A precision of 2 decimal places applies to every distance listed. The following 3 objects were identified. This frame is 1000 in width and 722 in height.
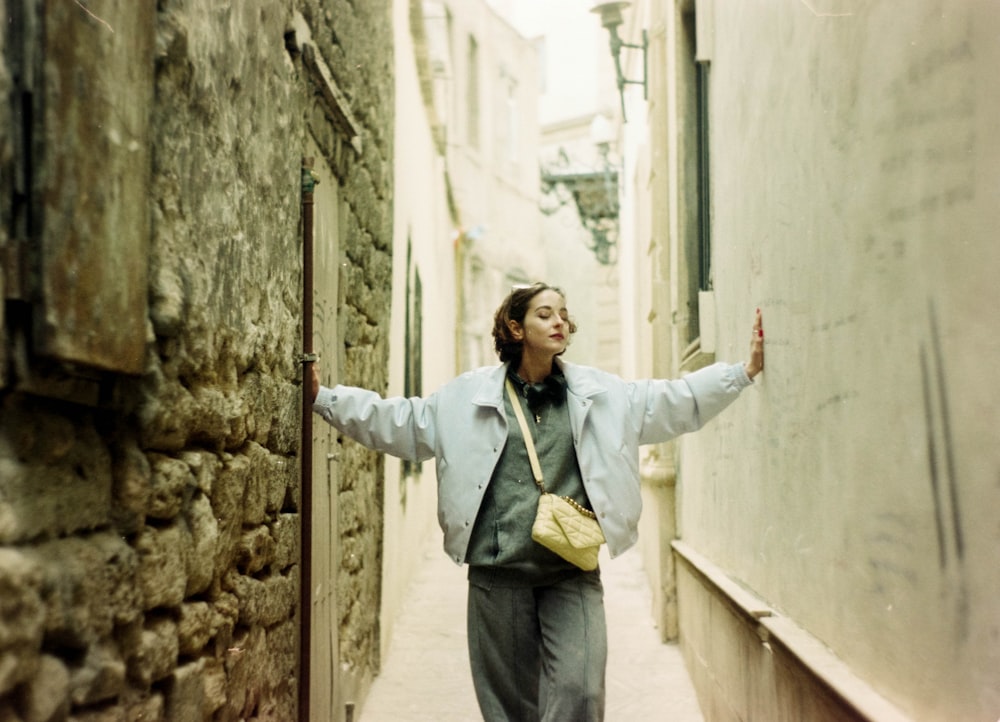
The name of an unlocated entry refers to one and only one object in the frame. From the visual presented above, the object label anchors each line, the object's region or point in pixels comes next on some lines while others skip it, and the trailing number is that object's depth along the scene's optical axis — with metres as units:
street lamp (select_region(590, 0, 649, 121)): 9.20
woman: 3.17
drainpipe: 3.34
